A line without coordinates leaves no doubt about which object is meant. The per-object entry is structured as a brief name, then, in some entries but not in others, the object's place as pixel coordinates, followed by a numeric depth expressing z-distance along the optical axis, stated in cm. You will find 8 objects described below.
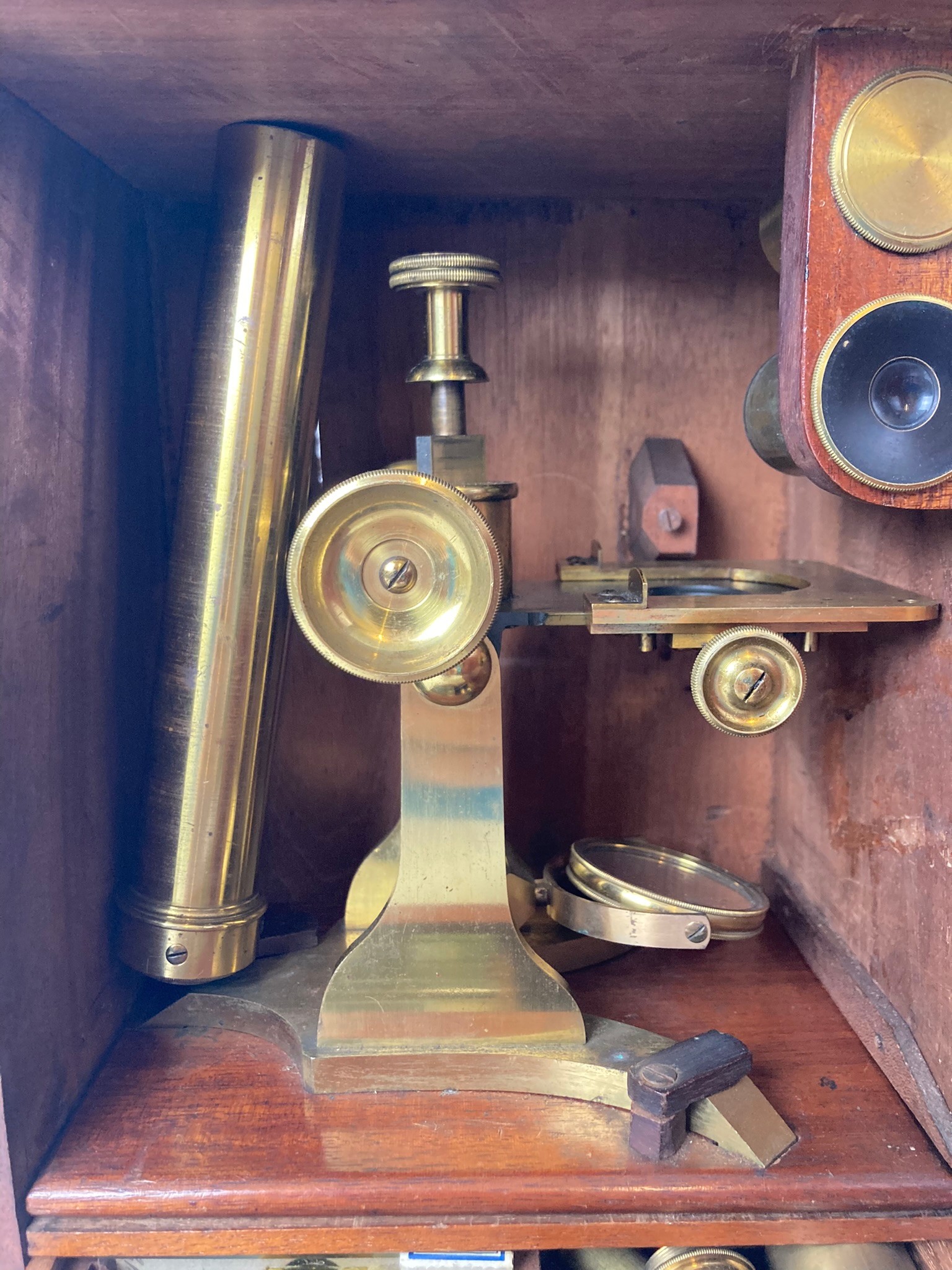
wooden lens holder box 21
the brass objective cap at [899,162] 20
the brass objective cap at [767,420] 27
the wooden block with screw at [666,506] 31
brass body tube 25
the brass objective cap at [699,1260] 22
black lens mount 21
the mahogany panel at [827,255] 20
